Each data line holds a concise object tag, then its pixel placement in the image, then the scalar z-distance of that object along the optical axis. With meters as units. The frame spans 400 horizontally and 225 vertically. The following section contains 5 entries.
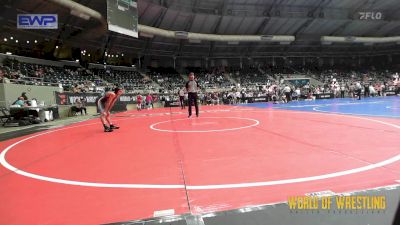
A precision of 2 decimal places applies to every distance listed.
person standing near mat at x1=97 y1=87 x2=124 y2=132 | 9.18
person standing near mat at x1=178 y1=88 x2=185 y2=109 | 22.90
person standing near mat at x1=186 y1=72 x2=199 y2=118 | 12.83
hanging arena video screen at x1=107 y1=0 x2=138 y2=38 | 23.52
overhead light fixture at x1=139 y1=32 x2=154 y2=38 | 33.56
